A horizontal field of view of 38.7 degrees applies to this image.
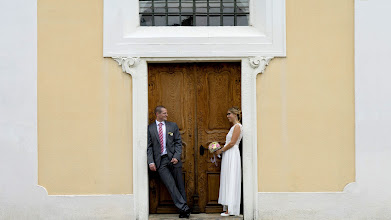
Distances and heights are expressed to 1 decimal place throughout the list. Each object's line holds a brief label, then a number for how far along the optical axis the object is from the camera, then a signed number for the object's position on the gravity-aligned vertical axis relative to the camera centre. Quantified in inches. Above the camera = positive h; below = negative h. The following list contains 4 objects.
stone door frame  359.3 -11.5
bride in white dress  362.9 -40.9
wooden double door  377.7 +4.0
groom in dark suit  362.0 -29.4
